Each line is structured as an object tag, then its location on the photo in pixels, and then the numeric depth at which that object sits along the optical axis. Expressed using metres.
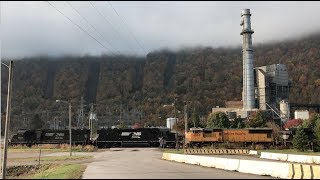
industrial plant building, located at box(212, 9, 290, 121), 136.50
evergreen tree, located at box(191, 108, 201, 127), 132.38
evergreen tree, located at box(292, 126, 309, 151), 61.06
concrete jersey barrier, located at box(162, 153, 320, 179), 21.36
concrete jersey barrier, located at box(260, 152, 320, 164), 37.30
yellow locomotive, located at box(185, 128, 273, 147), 69.00
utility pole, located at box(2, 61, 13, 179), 25.81
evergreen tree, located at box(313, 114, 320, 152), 61.46
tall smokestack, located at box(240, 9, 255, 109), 130.38
